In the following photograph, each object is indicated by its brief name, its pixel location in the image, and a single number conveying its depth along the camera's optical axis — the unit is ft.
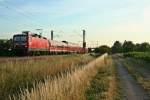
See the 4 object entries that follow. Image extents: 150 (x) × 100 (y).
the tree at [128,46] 562.38
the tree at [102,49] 467.31
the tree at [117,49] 606.46
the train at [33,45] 147.64
